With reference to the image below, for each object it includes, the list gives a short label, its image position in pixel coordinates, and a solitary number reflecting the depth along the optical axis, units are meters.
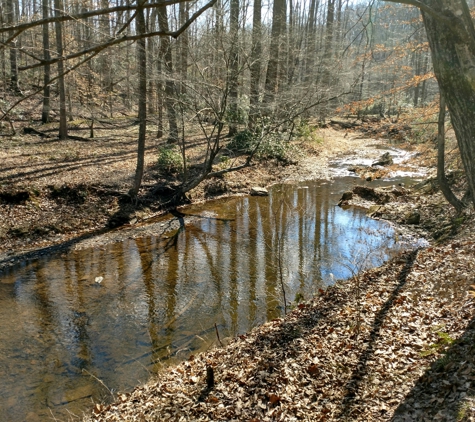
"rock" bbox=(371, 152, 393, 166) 21.44
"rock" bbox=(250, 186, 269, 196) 16.26
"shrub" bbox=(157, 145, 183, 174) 15.72
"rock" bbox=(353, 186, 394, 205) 15.36
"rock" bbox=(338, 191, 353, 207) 15.25
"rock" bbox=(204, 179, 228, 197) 16.06
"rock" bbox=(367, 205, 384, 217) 13.80
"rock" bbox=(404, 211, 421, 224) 12.70
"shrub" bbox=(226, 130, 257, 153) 19.20
